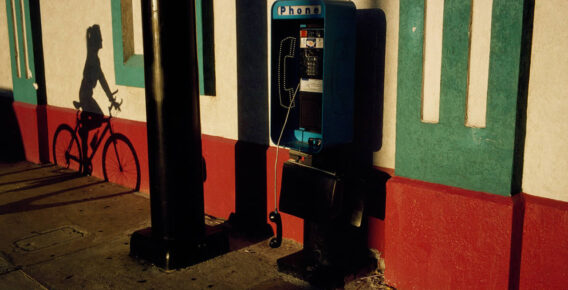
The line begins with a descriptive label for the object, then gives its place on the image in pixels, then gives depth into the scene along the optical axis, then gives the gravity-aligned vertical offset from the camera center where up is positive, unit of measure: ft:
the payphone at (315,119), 12.01 -1.49
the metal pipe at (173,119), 13.19 -1.56
